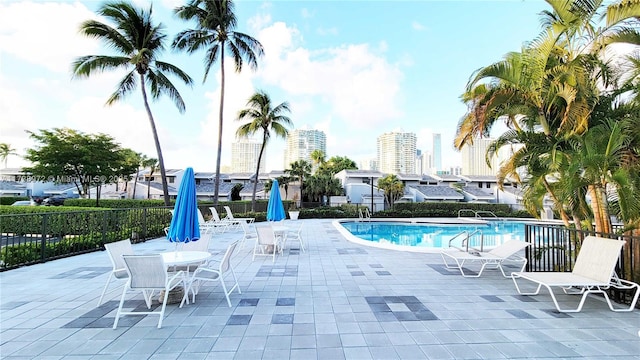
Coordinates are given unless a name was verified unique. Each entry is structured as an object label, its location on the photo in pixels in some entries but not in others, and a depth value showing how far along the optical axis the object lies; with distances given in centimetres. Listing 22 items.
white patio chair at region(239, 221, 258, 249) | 855
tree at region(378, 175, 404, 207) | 2631
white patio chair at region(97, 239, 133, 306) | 400
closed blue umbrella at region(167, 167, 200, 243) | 423
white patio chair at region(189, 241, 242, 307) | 410
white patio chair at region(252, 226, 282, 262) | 718
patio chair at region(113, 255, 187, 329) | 338
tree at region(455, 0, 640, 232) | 443
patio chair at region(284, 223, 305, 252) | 886
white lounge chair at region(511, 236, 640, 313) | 383
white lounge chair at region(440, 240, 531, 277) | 571
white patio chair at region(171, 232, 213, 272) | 506
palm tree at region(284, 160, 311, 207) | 2778
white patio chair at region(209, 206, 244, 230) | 1325
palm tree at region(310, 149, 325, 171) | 3730
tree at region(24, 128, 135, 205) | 1872
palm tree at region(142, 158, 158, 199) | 3754
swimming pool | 1337
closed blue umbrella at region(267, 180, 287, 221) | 962
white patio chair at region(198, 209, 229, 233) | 1172
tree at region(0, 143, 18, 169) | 4006
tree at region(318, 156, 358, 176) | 3642
